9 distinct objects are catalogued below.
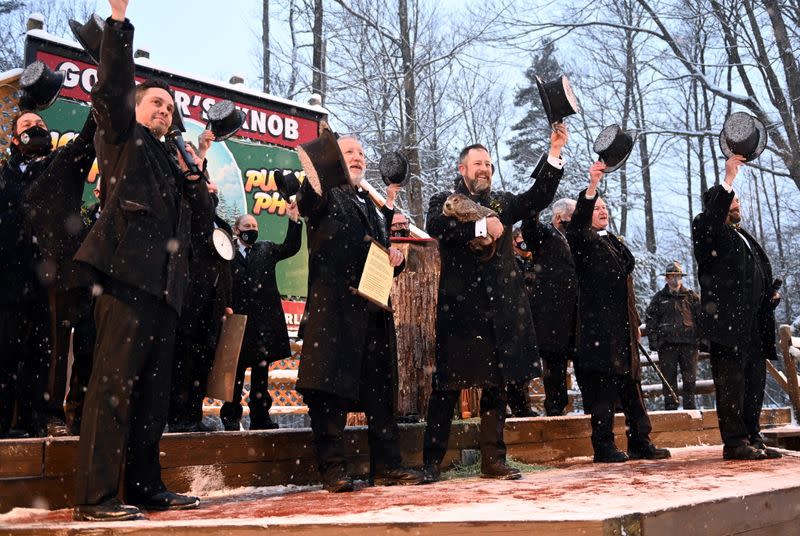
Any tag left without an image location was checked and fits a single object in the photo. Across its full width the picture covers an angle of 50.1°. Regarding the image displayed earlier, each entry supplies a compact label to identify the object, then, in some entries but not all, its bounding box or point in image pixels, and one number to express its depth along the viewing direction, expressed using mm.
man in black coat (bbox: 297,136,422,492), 4340
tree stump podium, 6180
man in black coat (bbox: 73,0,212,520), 3322
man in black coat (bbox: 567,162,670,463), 5797
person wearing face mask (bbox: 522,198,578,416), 7371
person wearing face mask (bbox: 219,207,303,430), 6457
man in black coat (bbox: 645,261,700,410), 11547
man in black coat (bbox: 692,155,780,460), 5527
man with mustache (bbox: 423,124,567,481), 4734
